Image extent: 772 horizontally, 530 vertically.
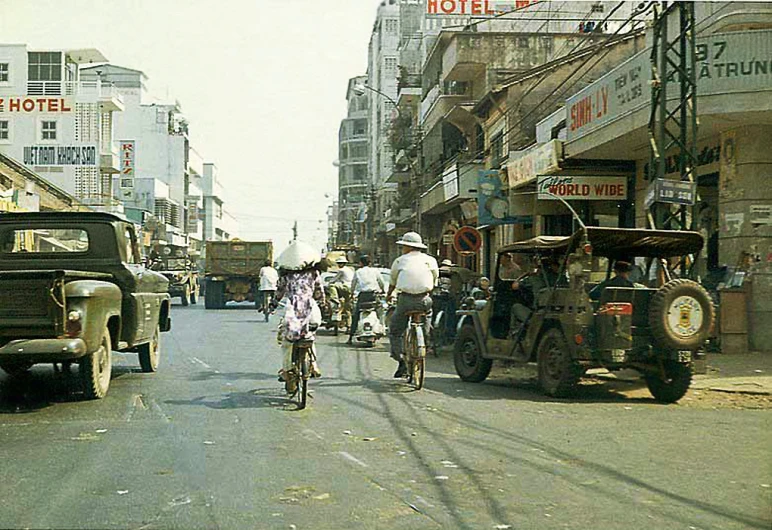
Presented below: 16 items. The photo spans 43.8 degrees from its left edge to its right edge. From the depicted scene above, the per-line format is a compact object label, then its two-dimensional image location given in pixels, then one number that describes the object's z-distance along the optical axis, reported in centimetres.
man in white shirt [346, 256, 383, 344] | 1817
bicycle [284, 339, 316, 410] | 962
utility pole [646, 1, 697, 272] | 1342
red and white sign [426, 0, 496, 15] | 4838
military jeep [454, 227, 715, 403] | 1020
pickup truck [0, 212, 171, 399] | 925
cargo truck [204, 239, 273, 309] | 3628
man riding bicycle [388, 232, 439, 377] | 1156
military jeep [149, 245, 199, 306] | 3750
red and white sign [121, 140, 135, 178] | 6525
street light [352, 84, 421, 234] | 3575
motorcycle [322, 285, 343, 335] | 2100
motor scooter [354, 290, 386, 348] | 1786
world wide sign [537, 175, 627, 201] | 2142
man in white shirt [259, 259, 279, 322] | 2672
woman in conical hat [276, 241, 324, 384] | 996
